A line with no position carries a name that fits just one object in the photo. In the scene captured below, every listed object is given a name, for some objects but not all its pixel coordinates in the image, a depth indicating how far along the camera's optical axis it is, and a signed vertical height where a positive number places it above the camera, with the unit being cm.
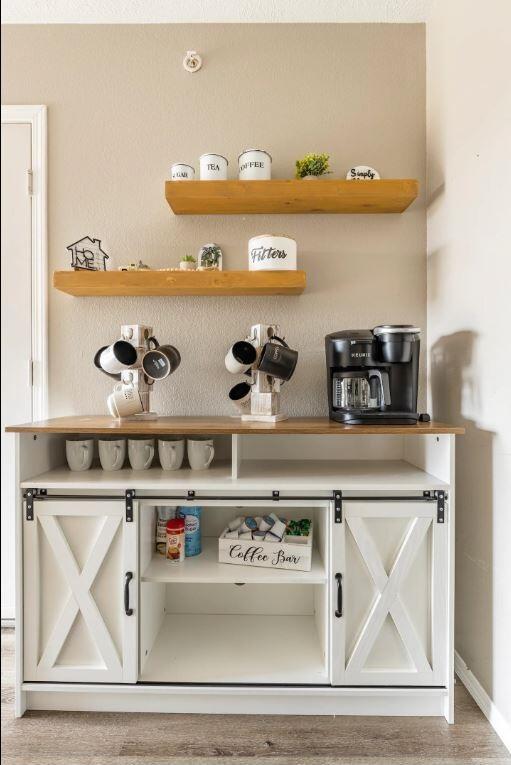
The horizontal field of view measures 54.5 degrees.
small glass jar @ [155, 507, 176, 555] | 194 -59
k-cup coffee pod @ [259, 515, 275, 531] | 192 -57
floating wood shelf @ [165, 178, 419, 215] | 202 +76
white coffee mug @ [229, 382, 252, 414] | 203 -7
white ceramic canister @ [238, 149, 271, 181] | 208 +89
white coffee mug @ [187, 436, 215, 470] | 197 -30
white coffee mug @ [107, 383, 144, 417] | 193 -9
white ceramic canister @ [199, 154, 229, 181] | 207 +88
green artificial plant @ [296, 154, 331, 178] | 207 +89
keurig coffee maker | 181 +1
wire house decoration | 210 +53
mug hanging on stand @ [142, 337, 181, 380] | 196 +5
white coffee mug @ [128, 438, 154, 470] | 197 -30
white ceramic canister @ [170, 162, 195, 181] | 208 +86
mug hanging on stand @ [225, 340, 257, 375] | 193 +9
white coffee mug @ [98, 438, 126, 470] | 197 -30
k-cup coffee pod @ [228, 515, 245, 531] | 198 -59
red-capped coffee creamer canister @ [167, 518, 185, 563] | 187 -63
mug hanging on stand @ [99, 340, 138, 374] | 197 +8
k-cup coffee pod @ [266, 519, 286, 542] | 186 -58
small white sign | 210 +86
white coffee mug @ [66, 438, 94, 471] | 196 -31
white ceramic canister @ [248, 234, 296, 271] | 198 +50
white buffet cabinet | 171 -75
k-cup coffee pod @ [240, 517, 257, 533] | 193 -58
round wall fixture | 222 +142
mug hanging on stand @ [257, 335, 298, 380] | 186 +6
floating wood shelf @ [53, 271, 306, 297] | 199 +39
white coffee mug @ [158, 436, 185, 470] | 195 -30
